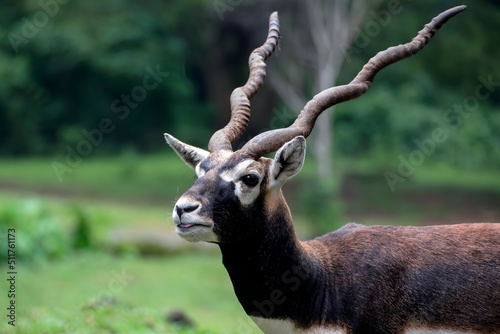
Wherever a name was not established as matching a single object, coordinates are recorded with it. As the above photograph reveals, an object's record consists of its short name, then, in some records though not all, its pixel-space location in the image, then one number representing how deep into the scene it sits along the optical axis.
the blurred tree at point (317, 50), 33.44
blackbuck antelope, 7.74
